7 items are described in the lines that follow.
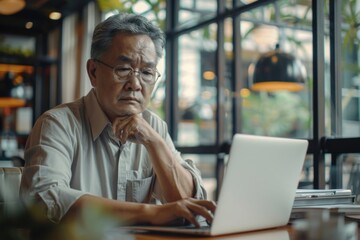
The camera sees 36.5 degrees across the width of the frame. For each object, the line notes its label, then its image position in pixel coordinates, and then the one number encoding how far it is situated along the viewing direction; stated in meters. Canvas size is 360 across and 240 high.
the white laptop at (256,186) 1.41
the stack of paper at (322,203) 1.88
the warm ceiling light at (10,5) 6.38
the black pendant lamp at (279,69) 4.83
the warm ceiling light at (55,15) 8.29
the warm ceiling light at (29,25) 8.71
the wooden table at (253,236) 1.44
